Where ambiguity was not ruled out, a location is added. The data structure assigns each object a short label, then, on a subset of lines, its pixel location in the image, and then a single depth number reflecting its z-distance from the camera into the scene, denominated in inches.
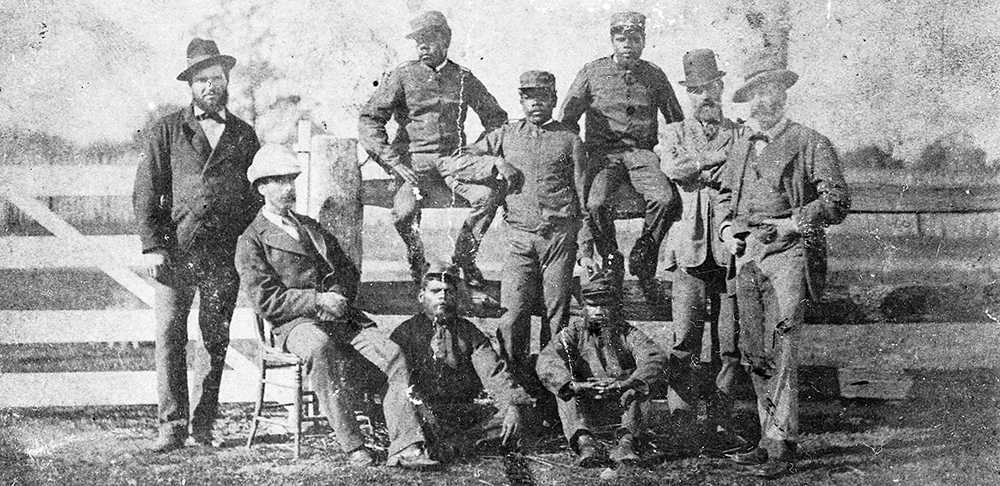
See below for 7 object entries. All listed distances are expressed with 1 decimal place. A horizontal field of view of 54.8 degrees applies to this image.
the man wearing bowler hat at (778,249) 173.6
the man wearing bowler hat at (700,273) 183.2
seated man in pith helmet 170.2
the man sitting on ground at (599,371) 171.2
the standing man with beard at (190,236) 180.9
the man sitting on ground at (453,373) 173.0
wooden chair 172.4
